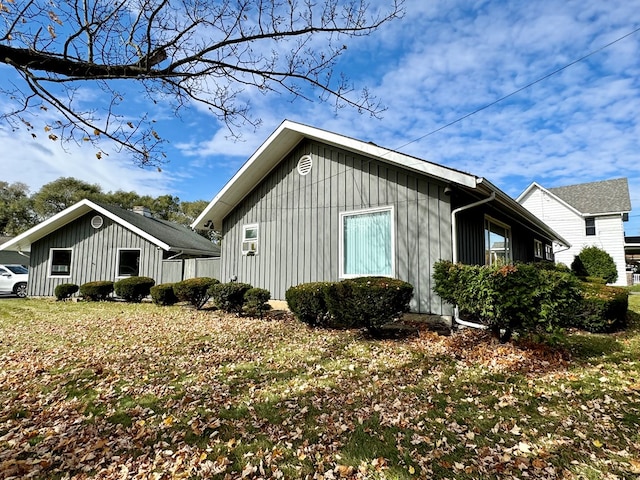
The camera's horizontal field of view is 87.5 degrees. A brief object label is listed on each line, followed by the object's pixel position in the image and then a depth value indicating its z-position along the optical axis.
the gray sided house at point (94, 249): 14.84
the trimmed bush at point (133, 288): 13.09
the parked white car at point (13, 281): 17.24
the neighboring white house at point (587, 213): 21.62
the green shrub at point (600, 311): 6.74
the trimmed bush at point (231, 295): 9.26
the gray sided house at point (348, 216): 7.07
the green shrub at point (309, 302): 6.97
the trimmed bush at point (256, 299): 8.73
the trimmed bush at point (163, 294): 11.96
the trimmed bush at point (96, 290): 13.74
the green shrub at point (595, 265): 18.19
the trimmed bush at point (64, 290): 14.23
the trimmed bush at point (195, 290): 10.60
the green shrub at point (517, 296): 4.71
